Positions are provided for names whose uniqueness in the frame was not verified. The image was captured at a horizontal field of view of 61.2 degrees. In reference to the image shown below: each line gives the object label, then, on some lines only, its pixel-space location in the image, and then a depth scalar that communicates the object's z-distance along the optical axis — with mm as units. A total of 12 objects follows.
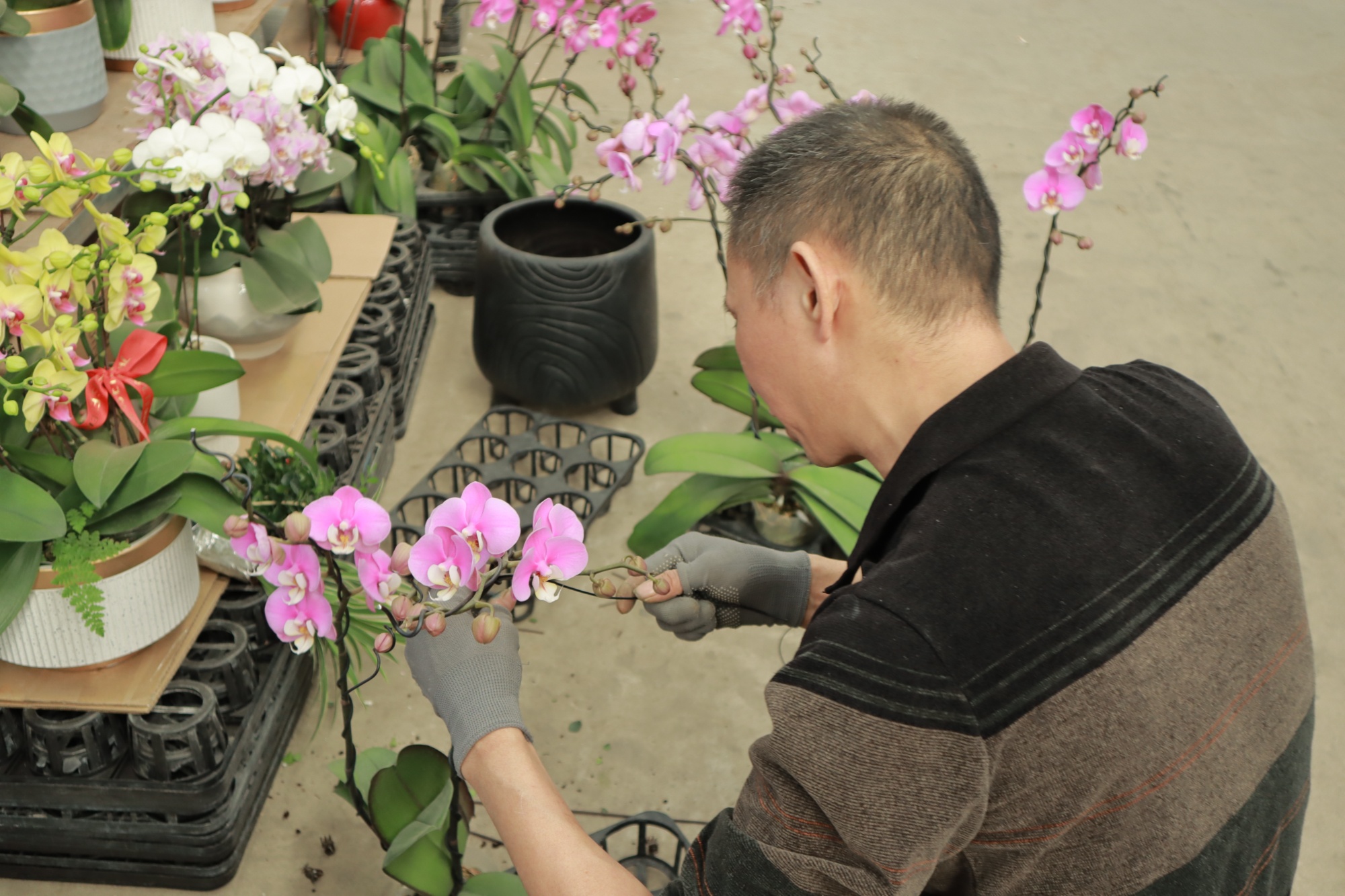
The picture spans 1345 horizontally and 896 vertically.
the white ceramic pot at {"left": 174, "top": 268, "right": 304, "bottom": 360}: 1624
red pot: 3240
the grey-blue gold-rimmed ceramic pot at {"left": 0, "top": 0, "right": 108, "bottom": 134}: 1319
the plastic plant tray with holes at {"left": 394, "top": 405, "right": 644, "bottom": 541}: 2018
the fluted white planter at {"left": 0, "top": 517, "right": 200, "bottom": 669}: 1174
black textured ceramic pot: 2061
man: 734
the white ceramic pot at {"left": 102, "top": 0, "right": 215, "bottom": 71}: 1588
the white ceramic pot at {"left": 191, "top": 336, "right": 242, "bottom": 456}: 1461
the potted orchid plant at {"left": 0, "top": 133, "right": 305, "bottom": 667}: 971
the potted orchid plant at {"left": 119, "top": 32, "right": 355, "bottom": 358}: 1217
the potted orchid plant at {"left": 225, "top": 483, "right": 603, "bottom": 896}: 795
